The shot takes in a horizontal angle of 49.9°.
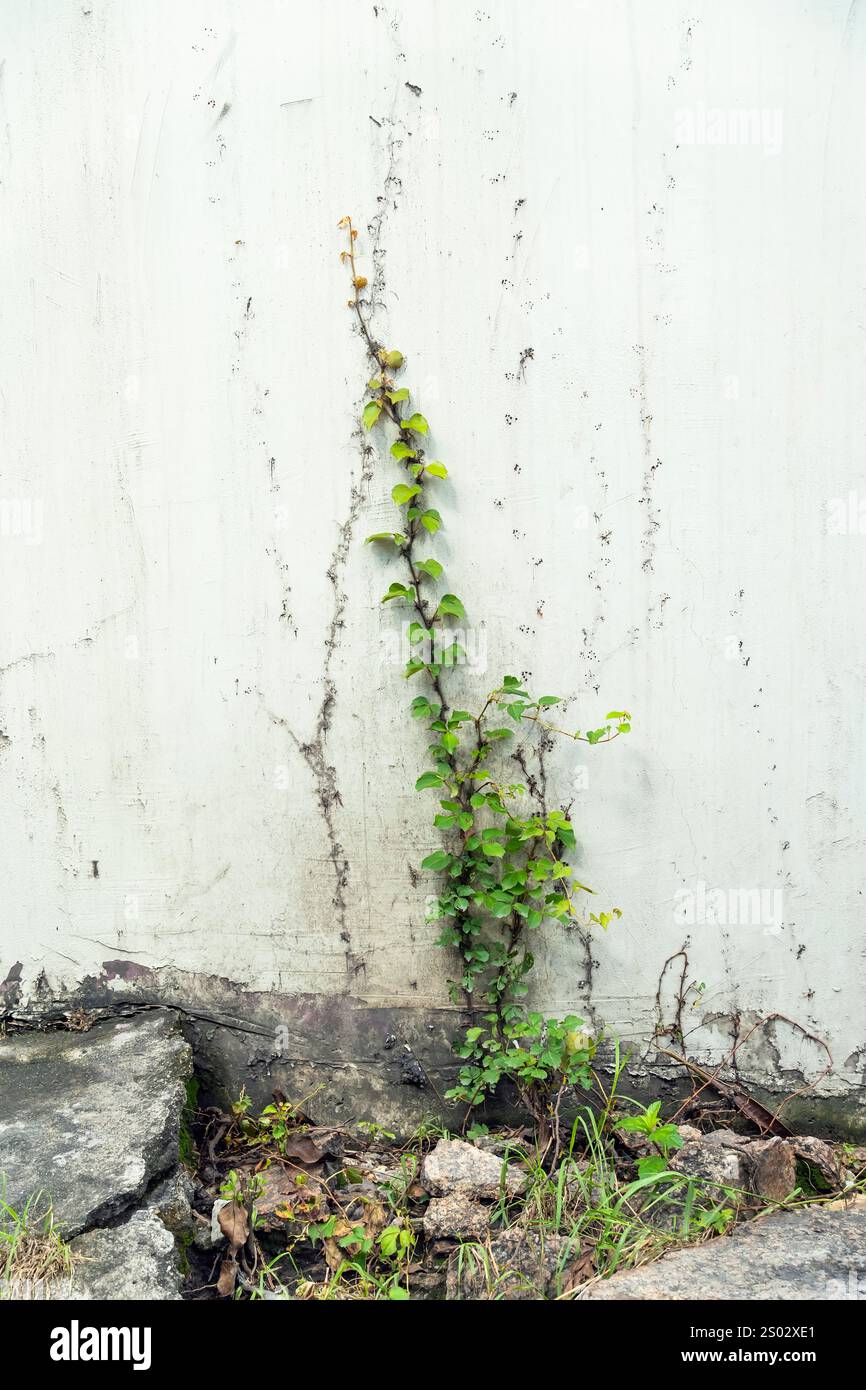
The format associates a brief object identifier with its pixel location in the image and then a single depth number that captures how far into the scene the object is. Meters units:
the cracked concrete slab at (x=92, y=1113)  2.06
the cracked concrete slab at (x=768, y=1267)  1.92
